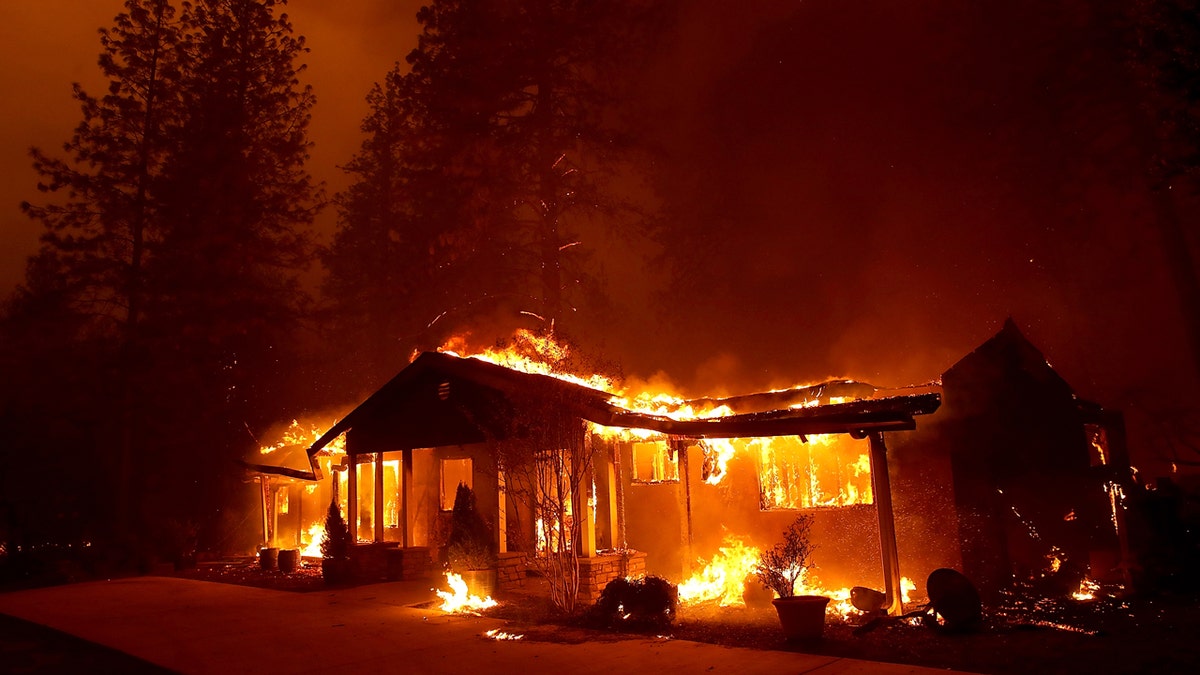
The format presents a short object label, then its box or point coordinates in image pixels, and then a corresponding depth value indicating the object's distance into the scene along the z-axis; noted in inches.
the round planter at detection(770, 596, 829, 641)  346.3
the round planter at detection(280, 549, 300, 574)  786.8
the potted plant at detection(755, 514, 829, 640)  346.9
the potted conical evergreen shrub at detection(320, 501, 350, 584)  649.6
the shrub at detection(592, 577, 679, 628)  402.6
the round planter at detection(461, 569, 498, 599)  506.9
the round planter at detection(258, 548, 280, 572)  810.8
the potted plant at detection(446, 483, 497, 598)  507.8
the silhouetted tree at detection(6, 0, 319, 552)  970.1
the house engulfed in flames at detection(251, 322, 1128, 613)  422.9
